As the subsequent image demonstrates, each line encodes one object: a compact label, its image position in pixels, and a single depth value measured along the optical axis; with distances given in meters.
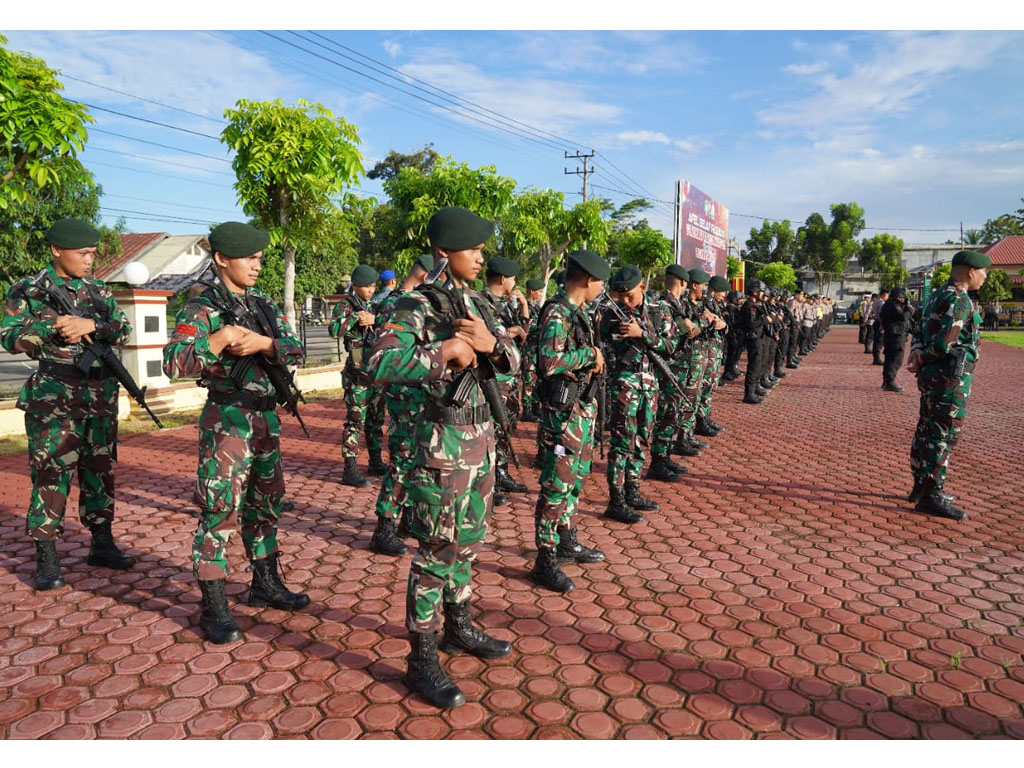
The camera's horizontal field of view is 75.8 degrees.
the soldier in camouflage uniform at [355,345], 6.15
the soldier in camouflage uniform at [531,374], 8.72
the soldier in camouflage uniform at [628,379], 5.12
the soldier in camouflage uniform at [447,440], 2.81
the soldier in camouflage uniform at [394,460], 4.26
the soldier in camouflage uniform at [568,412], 4.02
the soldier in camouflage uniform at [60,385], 3.85
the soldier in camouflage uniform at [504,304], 6.23
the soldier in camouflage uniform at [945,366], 5.36
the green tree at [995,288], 41.38
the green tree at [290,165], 9.86
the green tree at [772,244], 73.31
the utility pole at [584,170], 43.84
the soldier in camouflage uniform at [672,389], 6.50
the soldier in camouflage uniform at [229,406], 3.27
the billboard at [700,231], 18.81
